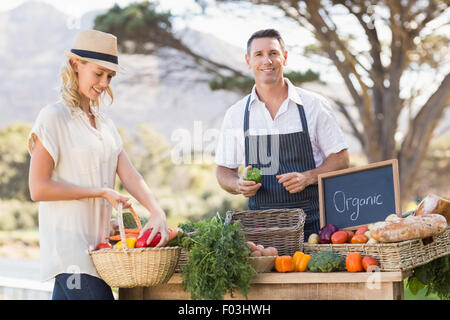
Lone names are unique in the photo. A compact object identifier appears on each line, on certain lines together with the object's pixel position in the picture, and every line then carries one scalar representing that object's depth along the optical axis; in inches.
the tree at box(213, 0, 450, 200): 609.8
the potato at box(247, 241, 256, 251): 160.3
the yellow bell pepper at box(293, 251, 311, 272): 159.7
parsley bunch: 148.5
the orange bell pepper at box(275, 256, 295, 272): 158.4
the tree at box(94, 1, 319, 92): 726.7
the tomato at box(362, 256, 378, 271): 149.8
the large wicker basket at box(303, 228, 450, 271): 150.6
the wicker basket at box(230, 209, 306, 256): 169.5
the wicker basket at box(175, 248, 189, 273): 159.2
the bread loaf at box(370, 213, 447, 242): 154.2
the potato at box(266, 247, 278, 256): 162.1
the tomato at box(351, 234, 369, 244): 162.2
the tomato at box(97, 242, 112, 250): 151.7
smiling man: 203.5
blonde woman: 145.6
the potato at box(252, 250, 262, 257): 158.8
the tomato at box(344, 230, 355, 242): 167.9
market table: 147.7
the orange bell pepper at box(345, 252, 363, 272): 152.8
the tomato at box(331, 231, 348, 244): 165.7
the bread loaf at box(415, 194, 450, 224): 173.6
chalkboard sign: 172.3
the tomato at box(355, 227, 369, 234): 165.7
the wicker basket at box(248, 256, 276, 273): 156.4
